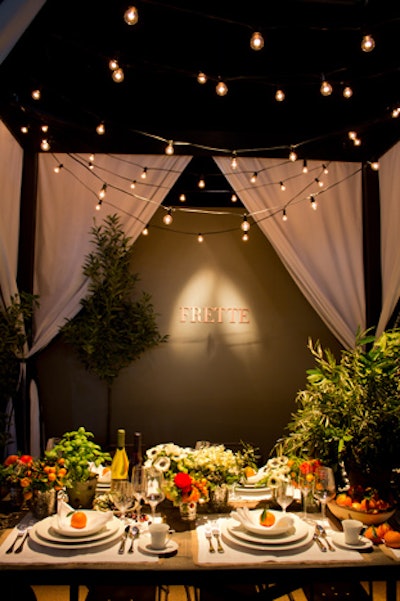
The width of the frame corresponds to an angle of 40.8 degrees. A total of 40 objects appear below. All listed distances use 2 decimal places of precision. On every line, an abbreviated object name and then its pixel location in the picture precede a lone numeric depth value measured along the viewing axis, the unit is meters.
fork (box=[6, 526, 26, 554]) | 2.12
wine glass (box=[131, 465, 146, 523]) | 2.41
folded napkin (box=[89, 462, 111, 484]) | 3.01
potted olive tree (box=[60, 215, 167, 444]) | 4.46
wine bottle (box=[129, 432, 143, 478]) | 2.78
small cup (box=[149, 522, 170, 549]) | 2.16
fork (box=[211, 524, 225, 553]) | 2.14
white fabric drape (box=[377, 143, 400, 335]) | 4.47
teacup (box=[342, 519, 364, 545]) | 2.22
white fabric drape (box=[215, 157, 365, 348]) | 4.80
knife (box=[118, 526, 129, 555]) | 2.14
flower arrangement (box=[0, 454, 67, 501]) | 2.43
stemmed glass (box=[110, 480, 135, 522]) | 2.31
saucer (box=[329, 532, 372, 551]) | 2.18
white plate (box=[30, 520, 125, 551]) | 2.14
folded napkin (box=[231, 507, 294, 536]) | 2.22
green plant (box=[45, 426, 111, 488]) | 2.49
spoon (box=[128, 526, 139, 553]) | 2.27
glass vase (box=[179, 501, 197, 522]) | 2.43
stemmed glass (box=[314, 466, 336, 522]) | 2.38
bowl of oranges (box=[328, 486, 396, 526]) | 2.40
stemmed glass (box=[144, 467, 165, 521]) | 2.33
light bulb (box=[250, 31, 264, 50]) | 2.43
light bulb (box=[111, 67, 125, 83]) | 2.75
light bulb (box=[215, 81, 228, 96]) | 2.86
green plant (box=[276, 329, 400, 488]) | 2.59
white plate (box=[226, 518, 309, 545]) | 2.18
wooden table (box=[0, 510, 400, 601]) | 2.00
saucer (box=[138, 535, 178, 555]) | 2.12
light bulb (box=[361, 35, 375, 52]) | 2.49
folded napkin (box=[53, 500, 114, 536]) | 2.21
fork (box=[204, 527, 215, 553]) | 2.14
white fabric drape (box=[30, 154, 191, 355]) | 4.67
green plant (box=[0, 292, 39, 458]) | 3.96
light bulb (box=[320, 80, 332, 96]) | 2.85
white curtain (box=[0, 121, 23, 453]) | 4.17
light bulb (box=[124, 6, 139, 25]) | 2.26
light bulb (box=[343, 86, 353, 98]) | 3.21
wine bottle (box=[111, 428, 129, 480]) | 2.92
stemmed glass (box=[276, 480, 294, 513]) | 2.40
